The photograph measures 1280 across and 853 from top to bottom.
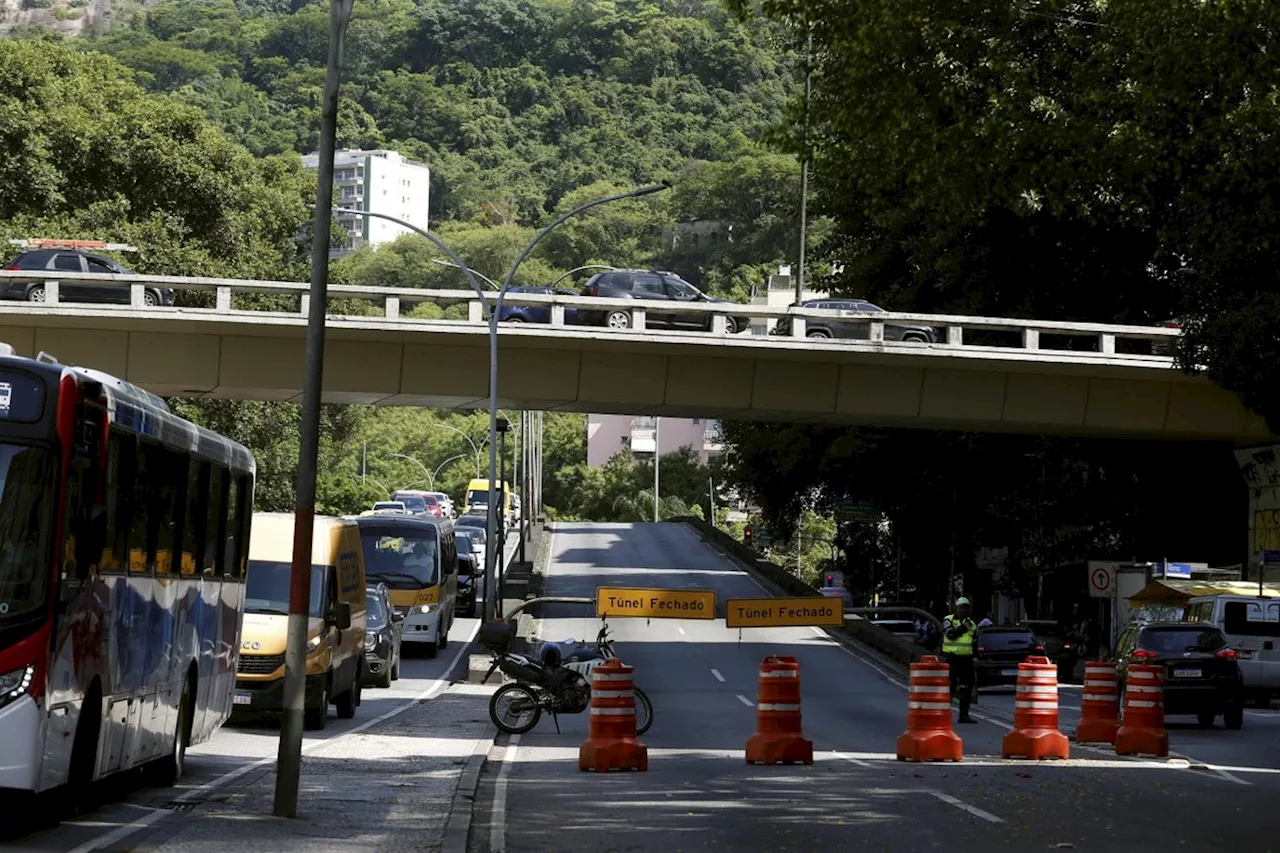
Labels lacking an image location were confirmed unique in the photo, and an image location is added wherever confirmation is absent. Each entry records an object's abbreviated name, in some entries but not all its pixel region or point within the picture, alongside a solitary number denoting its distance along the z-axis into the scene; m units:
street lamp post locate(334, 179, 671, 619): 39.97
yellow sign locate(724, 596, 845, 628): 27.50
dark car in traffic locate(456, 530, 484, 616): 52.53
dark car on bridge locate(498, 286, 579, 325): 44.25
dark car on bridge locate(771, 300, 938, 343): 43.84
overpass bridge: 41.00
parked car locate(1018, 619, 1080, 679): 42.84
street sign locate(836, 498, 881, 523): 57.47
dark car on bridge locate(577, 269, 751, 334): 47.28
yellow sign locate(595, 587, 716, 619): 27.53
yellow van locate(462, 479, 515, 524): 95.13
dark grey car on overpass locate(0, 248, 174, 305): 41.12
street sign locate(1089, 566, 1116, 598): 50.06
